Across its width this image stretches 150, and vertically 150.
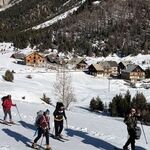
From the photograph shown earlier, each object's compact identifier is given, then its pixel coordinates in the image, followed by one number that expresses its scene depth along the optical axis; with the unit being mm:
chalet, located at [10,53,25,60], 126727
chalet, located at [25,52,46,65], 116553
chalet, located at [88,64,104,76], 102623
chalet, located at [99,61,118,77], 107533
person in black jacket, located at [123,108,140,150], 14966
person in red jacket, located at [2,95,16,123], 19947
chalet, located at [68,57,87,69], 117064
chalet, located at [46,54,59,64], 126074
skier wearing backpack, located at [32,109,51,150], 15318
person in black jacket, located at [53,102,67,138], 16828
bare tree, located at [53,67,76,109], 49257
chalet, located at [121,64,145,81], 100154
